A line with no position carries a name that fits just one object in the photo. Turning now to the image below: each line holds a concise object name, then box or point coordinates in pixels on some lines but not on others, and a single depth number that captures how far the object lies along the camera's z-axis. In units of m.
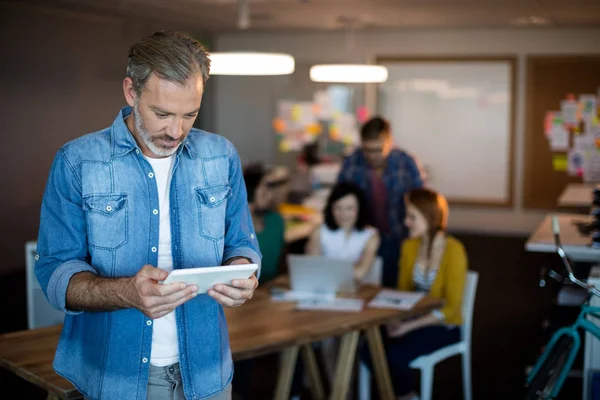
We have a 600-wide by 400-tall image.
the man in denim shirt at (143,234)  1.80
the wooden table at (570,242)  4.22
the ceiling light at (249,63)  4.45
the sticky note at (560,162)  9.68
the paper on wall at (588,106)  9.54
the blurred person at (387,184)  5.13
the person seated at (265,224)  4.43
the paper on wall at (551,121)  9.65
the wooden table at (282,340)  2.59
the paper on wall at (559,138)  9.65
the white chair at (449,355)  3.69
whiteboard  9.94
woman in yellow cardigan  3.69
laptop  3.63
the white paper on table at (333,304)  3.44
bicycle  3.04
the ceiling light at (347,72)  5.90
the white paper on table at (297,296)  3.62
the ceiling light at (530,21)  8.50
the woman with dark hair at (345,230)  4.27
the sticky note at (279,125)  10.61
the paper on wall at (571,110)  9.59
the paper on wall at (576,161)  9.61
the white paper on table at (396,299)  3.49
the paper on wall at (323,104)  10.45
